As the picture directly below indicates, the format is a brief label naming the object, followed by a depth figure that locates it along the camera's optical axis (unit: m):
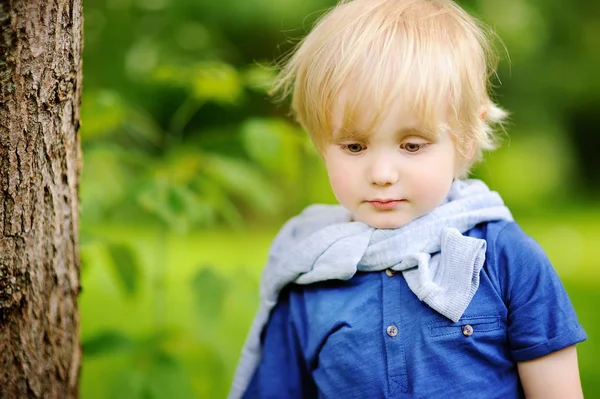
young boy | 1.44
